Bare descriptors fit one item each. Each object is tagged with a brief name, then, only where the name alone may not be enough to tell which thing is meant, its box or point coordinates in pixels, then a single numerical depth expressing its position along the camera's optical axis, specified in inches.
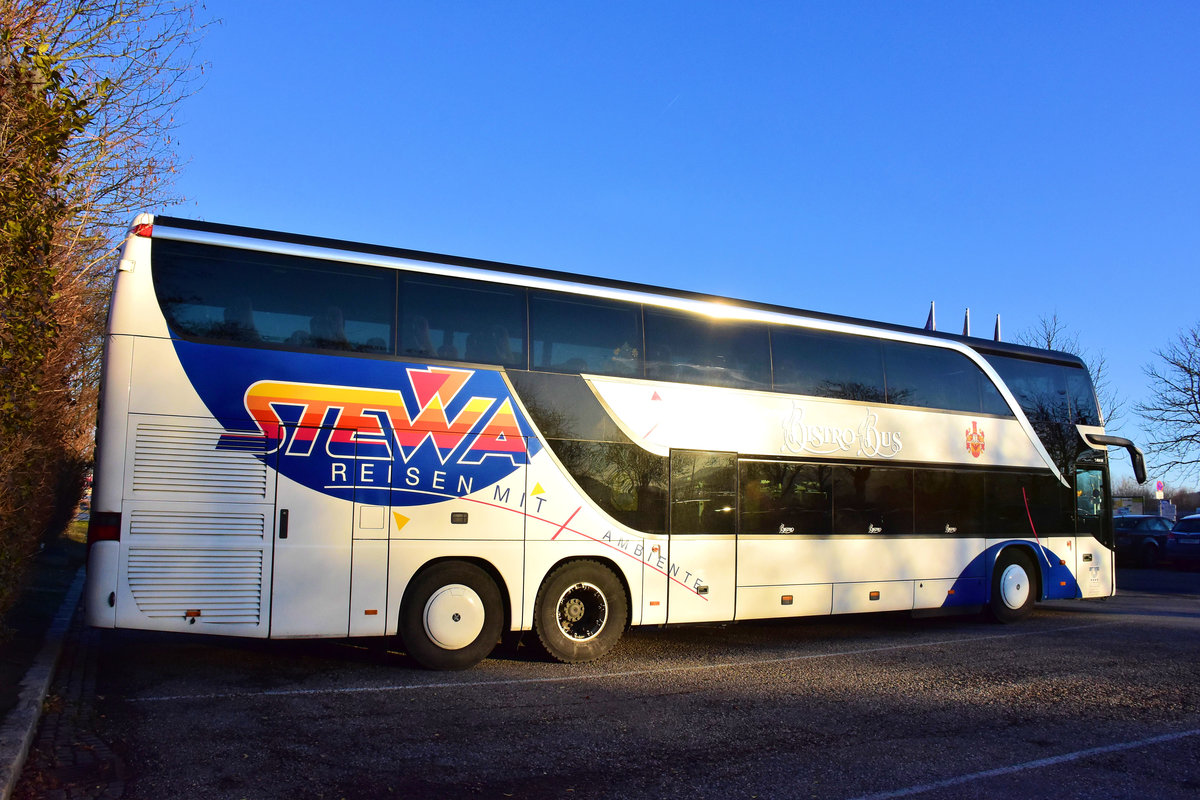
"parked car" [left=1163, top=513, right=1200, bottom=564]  962.1
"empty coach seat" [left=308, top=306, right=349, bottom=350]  323.0
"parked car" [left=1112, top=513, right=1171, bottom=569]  1013.8
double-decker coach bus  302.5
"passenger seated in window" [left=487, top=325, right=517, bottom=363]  351.6
